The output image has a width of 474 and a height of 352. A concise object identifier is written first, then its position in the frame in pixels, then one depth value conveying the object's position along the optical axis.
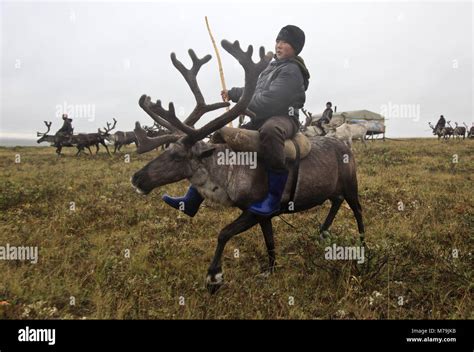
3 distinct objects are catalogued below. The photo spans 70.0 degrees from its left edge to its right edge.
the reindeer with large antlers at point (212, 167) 4.18
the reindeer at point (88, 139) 26.88
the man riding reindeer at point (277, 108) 4.14
